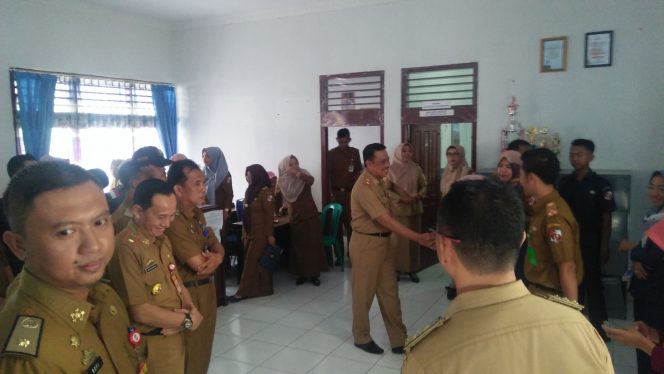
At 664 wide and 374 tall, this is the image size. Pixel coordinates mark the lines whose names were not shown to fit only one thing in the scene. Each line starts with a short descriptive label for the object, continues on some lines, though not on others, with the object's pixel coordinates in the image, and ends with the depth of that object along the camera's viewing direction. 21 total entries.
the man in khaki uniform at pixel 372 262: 3.40
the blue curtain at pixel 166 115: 7.34
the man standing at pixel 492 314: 0.92
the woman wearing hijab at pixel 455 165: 5.12
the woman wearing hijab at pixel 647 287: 1.95
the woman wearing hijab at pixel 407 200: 5.14
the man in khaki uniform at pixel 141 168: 2.71
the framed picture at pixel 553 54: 4.95
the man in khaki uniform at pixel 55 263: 1.02
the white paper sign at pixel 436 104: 5.65
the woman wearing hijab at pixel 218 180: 5.24
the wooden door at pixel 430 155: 5.90
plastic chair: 5.64
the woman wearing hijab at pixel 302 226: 5.21
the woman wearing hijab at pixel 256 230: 4.66
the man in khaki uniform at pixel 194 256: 2.39
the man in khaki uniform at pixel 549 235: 2.26
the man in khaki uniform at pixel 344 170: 6.06
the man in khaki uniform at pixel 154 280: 1.82
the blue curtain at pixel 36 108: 5.46
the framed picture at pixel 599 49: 4.73
